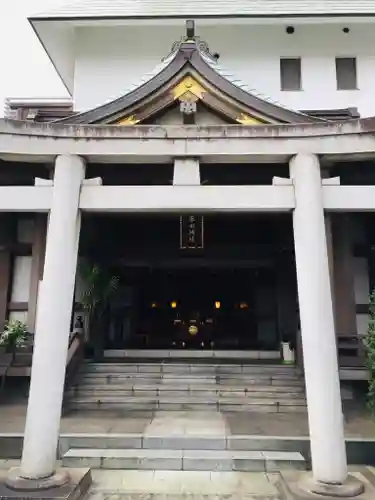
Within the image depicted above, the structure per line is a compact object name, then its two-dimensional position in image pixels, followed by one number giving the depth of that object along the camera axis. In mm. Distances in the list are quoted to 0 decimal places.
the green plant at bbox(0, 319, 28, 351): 10914
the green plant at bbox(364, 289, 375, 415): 7666
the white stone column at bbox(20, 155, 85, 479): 6449
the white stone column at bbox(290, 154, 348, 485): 6414
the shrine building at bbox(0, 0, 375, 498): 7047
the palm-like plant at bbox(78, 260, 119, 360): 13555
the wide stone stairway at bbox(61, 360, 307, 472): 7867
